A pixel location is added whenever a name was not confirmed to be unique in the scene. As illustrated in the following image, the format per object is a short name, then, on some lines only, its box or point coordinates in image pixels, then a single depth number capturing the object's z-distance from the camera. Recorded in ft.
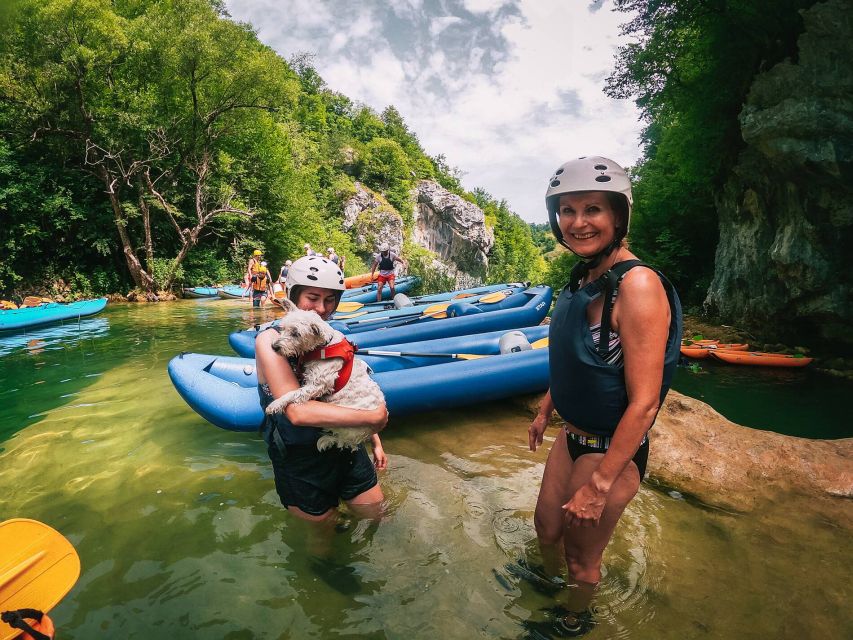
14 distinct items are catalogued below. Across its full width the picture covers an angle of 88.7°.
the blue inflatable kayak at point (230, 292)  53.01
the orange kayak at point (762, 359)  22.26
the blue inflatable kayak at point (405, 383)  11.53
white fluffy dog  5.49
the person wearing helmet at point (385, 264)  36.32
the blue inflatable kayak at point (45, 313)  27.74
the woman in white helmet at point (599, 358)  4.32
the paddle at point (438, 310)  23.48
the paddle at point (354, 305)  31.09
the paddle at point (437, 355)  14.24
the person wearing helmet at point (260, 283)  38.49
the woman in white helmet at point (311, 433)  5.69
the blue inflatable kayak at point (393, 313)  22.99
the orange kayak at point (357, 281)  52.70
